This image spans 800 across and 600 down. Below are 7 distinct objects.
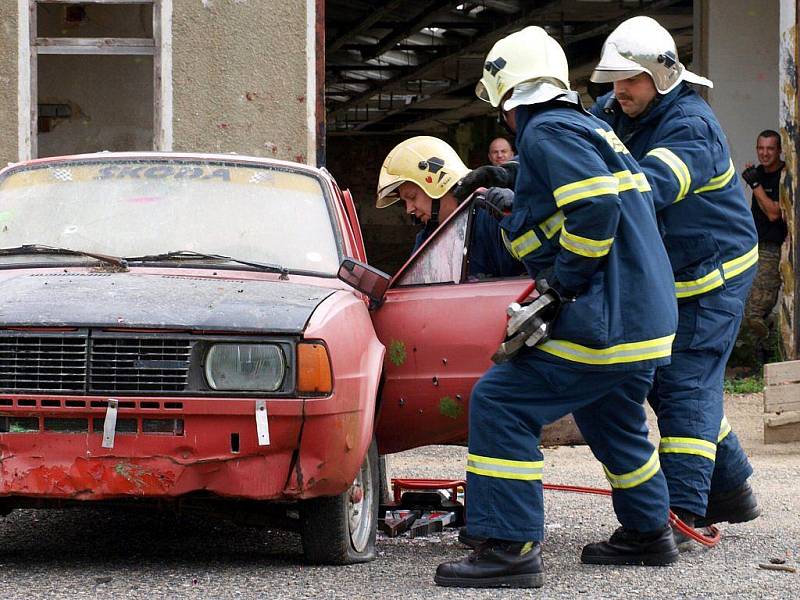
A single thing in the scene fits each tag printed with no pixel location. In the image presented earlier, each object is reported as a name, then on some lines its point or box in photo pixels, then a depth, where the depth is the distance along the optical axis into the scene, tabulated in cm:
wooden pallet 1914
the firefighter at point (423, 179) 1242
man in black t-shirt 2459
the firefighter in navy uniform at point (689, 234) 1068
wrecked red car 876
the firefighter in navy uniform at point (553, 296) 899
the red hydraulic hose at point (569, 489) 1058
